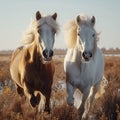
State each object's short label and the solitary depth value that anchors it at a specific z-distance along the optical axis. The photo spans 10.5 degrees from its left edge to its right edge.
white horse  11.90
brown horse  11.21
